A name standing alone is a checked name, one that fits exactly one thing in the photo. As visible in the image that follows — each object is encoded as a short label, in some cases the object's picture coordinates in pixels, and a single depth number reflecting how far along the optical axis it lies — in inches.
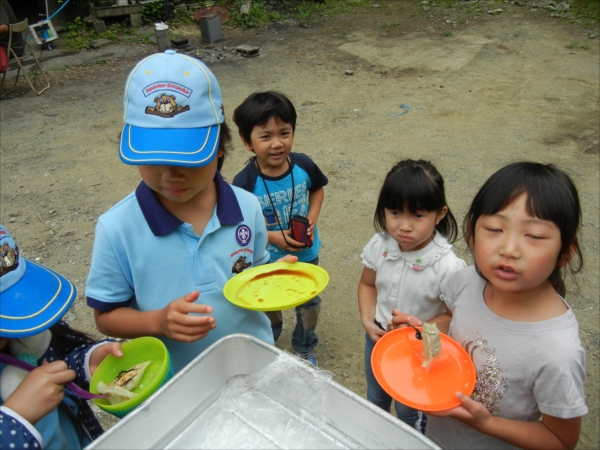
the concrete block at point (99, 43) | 341.8
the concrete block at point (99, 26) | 362.9
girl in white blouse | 62.8
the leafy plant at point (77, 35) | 342.0
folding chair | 255.4
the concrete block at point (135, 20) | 380.2
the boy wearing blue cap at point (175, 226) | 48.3
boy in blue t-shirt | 83.9
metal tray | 37.4
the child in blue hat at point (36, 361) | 41.9
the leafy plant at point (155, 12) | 387.5
